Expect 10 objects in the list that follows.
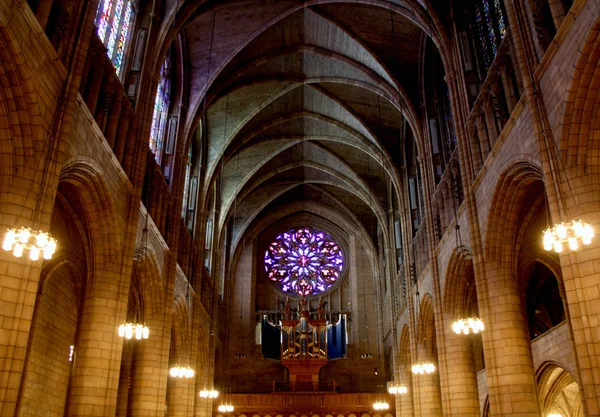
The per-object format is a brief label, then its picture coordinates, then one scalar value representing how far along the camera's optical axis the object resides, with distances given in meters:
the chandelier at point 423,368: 22.28
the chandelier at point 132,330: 14.58
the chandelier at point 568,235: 10.00
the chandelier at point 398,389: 26.94
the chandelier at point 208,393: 26.05
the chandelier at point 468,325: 15.84
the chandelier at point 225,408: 29.03
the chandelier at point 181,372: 20.88
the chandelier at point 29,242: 9.41
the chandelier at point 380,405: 29.64
